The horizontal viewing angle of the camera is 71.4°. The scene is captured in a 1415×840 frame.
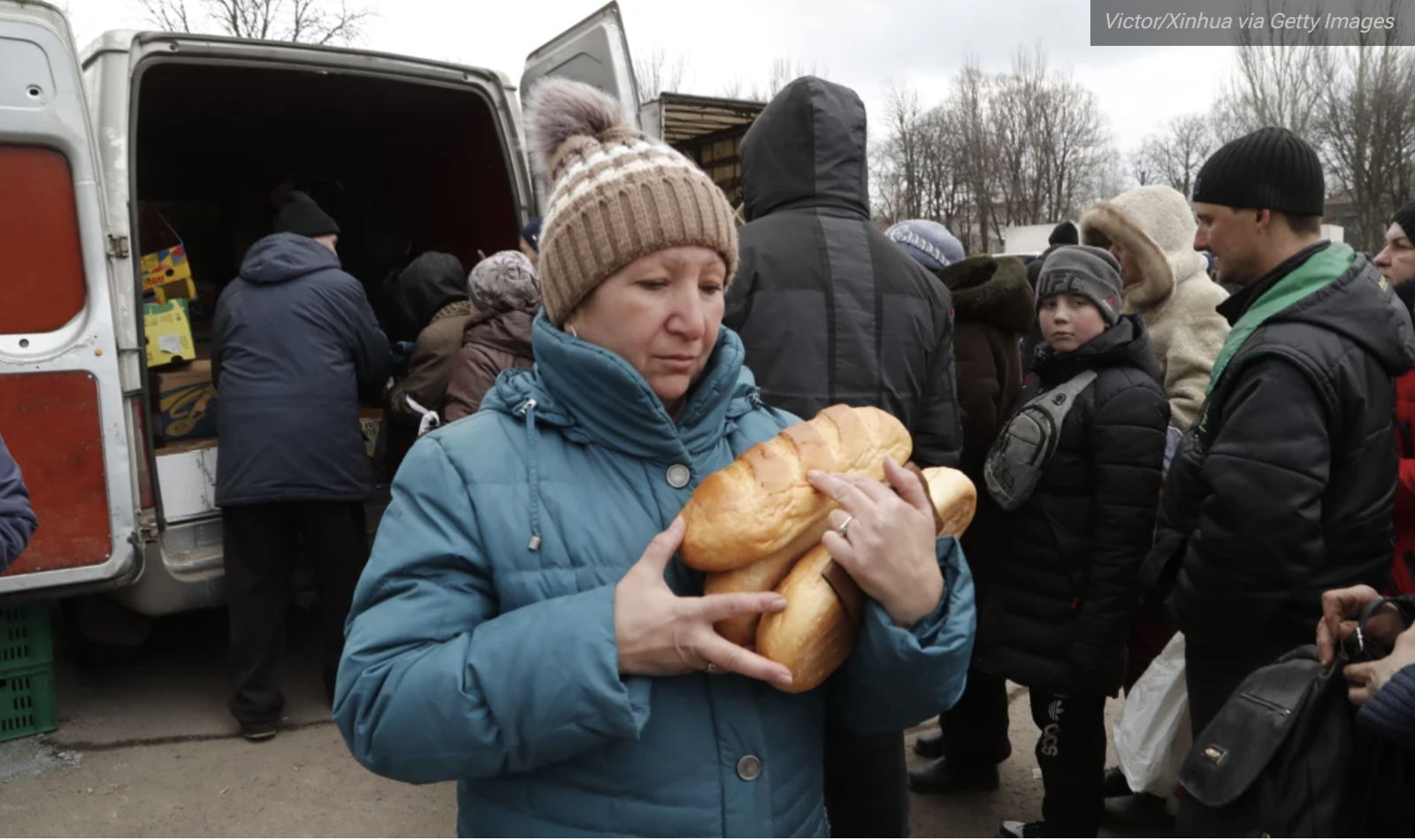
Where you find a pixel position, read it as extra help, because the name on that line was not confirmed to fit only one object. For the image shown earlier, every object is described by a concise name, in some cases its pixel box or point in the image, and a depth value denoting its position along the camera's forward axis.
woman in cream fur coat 4.04
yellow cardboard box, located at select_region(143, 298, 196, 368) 4.58
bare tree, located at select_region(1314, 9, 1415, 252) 29.77
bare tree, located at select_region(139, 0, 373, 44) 18.83
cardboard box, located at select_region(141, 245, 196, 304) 4.74
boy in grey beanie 2.96
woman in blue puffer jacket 1.21
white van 3.54
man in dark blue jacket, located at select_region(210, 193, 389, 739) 4.14
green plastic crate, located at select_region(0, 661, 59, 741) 4.00
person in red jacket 2.65
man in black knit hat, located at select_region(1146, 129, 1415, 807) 2.32
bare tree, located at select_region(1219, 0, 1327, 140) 30.78
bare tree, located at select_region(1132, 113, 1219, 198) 49.59
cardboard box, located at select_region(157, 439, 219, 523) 4.14
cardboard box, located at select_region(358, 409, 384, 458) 5.20
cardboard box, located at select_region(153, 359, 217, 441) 4.57
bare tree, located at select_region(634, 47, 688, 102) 30.21
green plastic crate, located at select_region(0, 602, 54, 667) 3.89
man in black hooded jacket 2.71
